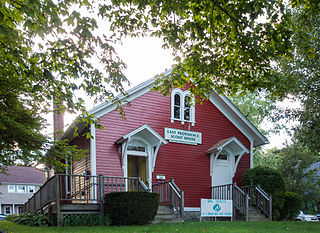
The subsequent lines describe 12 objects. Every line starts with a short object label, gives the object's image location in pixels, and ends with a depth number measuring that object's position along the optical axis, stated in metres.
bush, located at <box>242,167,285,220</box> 17.56
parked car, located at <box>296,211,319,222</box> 33.00
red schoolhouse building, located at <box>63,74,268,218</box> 16.75
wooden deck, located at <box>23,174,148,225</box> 13.12
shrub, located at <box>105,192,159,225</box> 12.81
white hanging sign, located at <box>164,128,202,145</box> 18.33
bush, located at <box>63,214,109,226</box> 12.82
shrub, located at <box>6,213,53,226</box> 12.73
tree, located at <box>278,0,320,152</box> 18.64
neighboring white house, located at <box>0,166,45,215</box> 51.68
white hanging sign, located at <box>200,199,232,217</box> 15.22
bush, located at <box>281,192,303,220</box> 19.14
